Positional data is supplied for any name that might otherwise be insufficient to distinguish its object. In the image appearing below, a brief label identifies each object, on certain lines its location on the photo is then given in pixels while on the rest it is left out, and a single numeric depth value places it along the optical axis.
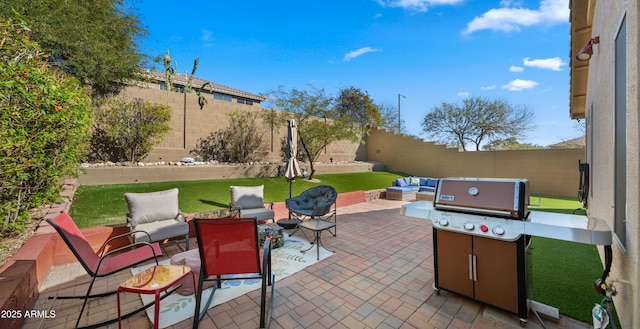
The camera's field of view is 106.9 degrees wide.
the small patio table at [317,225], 4.06
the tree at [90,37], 6.11
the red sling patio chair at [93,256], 2.32
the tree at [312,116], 10.73
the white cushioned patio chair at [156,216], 3.88
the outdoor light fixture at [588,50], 3.95
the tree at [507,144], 18.98
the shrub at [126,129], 7.46
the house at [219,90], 16.72
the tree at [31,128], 2.54
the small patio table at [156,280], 2.03
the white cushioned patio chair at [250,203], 5.17
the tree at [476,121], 18.28
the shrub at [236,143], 9.80
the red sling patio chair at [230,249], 2.35
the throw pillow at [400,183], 10.39
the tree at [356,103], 22.61
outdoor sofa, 9.53
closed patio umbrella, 6.67
